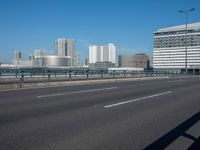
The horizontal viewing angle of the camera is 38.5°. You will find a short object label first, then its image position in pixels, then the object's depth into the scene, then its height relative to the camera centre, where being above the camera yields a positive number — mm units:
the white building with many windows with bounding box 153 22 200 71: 101562 +6284
